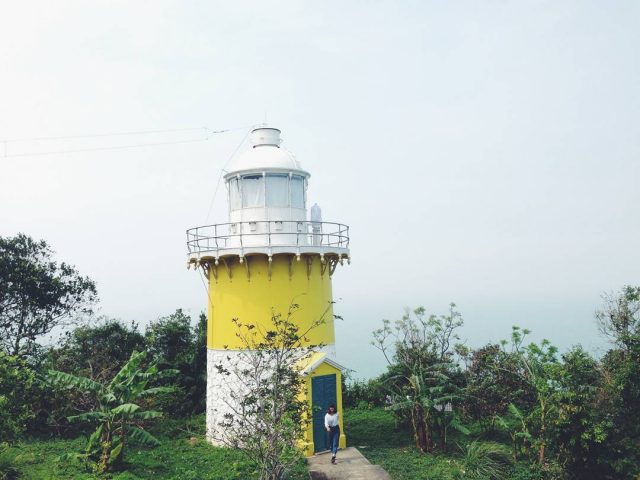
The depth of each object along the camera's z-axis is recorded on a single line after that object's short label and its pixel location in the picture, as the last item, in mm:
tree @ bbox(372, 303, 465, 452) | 16656
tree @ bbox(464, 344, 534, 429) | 17094
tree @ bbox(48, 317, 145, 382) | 20453
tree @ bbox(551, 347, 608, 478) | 13047
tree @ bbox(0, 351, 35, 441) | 12891
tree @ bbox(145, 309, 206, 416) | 21828
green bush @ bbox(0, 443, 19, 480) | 13248
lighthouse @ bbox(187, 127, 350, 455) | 16766
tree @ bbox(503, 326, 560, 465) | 14383
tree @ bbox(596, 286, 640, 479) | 13023
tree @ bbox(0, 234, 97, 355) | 22781
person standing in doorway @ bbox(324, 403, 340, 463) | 15586
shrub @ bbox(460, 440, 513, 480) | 14641
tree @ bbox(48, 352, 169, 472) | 13914
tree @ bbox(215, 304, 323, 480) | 11867
